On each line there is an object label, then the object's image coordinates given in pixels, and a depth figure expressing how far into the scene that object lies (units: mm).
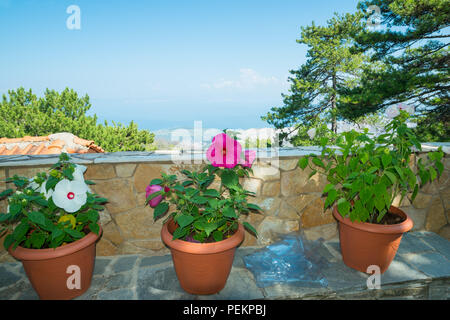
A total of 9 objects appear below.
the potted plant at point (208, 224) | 1135
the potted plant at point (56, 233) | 1136
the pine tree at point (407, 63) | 5336
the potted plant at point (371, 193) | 1289
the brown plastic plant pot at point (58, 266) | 1172
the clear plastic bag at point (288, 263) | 1430
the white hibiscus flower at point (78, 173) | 1209
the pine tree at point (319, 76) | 9156
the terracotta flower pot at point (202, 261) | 1191
